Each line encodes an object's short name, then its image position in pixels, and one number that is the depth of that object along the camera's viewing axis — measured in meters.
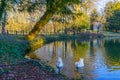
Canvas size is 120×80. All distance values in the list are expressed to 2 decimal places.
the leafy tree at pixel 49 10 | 11.06
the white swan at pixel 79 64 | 7.01
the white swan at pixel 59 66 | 6.90
